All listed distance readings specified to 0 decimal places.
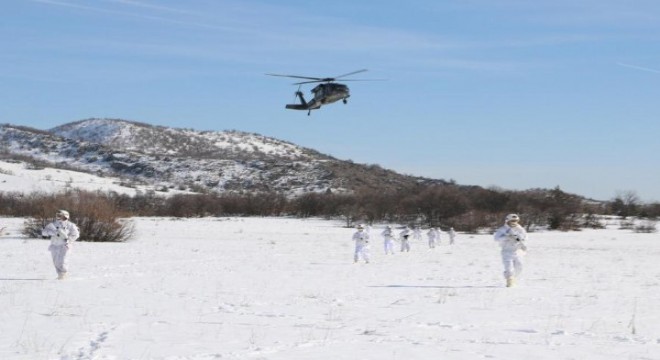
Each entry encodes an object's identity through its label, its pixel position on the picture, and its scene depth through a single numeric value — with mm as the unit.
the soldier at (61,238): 19891
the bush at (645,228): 69688
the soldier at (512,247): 18891
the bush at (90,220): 44812
